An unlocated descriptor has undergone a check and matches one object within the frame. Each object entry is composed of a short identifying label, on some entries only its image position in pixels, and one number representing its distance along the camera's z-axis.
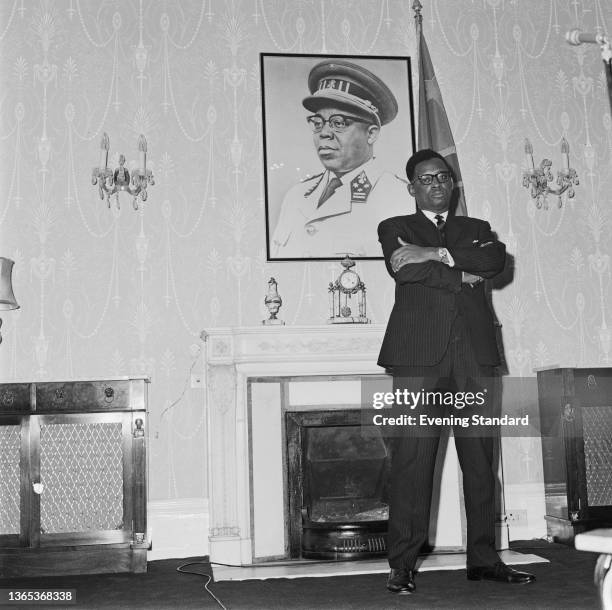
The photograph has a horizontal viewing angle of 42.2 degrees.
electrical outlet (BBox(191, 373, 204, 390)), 4.05
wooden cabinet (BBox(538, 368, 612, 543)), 3.79
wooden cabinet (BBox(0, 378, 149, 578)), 3.46
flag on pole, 4.11
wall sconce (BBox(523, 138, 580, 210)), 4.18
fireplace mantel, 3.62
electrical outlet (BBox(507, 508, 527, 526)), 4.11
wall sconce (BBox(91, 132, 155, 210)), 4.04
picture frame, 4.20
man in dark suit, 2.73
